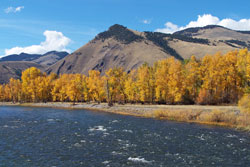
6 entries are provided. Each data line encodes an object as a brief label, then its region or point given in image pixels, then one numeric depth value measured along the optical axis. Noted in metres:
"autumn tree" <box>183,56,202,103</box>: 77.06
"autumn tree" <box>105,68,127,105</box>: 94.75
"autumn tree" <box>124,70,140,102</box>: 90.06
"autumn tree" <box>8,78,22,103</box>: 139.74
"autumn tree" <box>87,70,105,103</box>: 103.00
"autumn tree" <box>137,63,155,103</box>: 85.51
